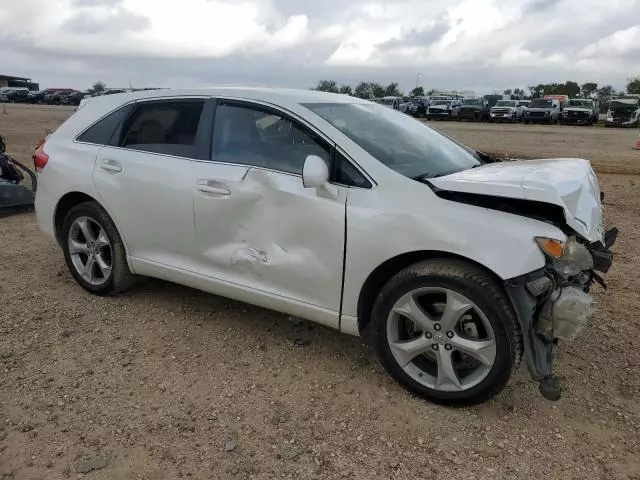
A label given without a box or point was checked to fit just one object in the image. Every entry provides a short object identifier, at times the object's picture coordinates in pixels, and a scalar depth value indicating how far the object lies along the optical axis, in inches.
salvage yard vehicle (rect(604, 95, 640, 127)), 1280.8
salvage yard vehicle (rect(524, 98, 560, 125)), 1348.4
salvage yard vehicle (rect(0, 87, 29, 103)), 2271.2
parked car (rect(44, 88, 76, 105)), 2209.6
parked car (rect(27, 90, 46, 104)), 2269.9
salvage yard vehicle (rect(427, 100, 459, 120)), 1416.1
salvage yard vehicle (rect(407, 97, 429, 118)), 1531.7
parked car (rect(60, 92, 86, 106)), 2176.4
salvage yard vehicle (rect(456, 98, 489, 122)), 1419.8
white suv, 108.7
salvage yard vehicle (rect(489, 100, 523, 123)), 1368.1
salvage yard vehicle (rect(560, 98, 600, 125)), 1320.1
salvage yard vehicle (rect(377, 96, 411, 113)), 1456.1
